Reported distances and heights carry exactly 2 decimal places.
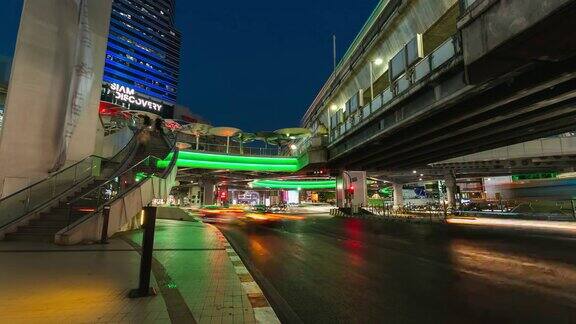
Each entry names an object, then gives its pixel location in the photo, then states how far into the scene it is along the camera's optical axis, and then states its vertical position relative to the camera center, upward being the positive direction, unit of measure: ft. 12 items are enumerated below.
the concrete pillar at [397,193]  236.22 +7.91
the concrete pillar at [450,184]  168.34 +10.72
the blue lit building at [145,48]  393.09 +210.05
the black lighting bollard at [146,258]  17.28 -3.19
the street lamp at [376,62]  92.09 +42.01
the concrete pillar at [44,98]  48.73 +17.11
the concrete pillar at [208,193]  209.87 +6.20
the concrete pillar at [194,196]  269.36 +5.59
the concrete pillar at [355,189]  125.39 +5.79
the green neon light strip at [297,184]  262.88 +16.06
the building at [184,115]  322.75 +92.44
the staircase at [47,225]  38.14 -3.03
